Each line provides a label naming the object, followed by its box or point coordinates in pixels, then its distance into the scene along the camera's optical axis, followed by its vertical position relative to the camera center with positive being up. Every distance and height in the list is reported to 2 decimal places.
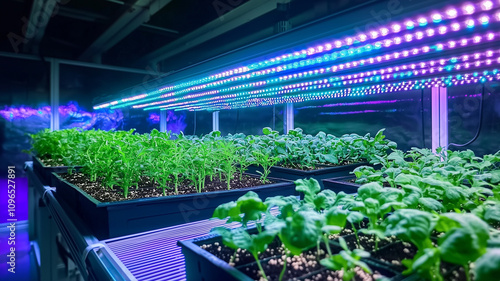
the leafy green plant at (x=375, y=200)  0.65 -0.13
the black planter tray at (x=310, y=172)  1.72 -0.19
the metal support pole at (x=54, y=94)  4.48 +0.70
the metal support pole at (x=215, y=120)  5.11 +0.34
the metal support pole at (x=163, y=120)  5.55 +0.38
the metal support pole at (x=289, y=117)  3.77 +0.28
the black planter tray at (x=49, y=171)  1.97 -0.18
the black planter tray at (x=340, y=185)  1.39 -0.21
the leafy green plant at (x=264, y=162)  1.66 -0.12
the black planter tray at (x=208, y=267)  0.55 -0.24
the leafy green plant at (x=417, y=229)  0.51 -0.15
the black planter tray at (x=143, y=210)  1.00 -0.24
